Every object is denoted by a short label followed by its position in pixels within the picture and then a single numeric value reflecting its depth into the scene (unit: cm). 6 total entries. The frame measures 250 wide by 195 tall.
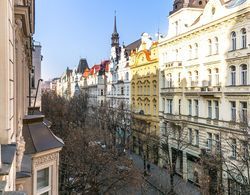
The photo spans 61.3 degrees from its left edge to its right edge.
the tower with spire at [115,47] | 3817
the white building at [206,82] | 1544
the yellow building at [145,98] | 2487
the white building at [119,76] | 3258
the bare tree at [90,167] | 1216
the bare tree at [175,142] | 2022
